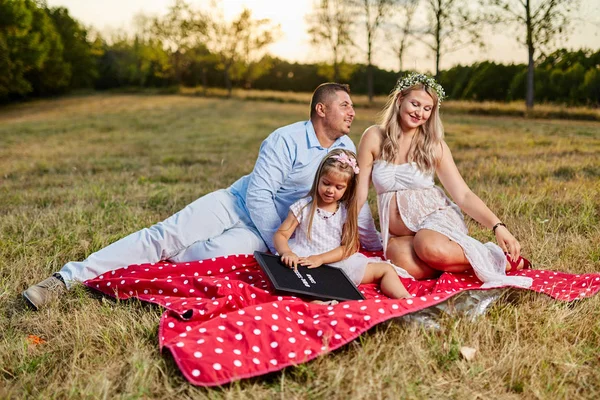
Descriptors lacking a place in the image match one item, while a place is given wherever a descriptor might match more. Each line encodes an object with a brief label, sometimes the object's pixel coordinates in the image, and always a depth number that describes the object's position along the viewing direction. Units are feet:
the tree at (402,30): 88.79
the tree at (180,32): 141.31
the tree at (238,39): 135.95
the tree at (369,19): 96.84
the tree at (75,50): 145.28
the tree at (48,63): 122.01
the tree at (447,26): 73.77
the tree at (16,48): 102.06
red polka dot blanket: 8.14
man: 13.30
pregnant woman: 12.54
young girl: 12.30
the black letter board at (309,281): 10.77
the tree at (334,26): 103.65
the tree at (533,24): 65.82
